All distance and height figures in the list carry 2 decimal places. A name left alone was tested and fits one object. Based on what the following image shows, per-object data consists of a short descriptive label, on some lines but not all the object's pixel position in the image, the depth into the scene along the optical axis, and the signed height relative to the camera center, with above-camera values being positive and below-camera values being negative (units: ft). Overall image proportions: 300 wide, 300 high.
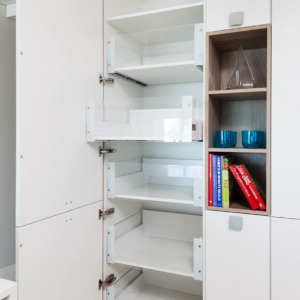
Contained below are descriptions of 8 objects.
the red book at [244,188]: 4.47 -0.63
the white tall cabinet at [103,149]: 4.02 -0.01
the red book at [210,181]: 4.63 -0.53
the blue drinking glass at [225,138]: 4.79 +0.18
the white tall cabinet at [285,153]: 4.10 -0.06
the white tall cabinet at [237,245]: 4.29 -1.51
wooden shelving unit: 4.42 +0.91
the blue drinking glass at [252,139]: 4.68 +0.16
